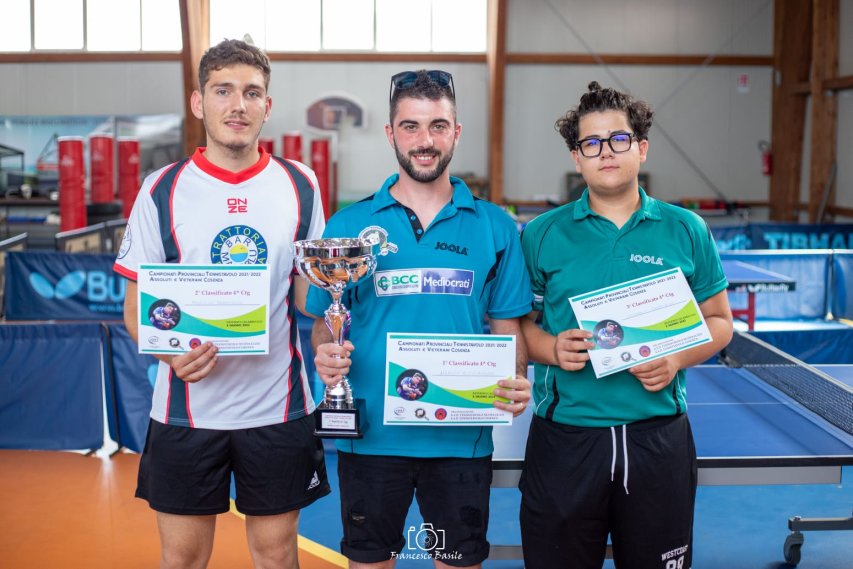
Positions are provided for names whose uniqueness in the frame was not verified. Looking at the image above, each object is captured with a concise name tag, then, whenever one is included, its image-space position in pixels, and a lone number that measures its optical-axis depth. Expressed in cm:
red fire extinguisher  1839
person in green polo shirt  275
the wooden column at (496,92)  1736
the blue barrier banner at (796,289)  1010
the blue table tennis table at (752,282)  834
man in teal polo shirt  273
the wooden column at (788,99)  1775
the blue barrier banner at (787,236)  1260
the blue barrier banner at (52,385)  630
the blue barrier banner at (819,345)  713
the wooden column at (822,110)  1576
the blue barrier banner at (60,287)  855
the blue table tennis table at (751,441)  328
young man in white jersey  292
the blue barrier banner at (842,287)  1018
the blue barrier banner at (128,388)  623
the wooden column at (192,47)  1741
